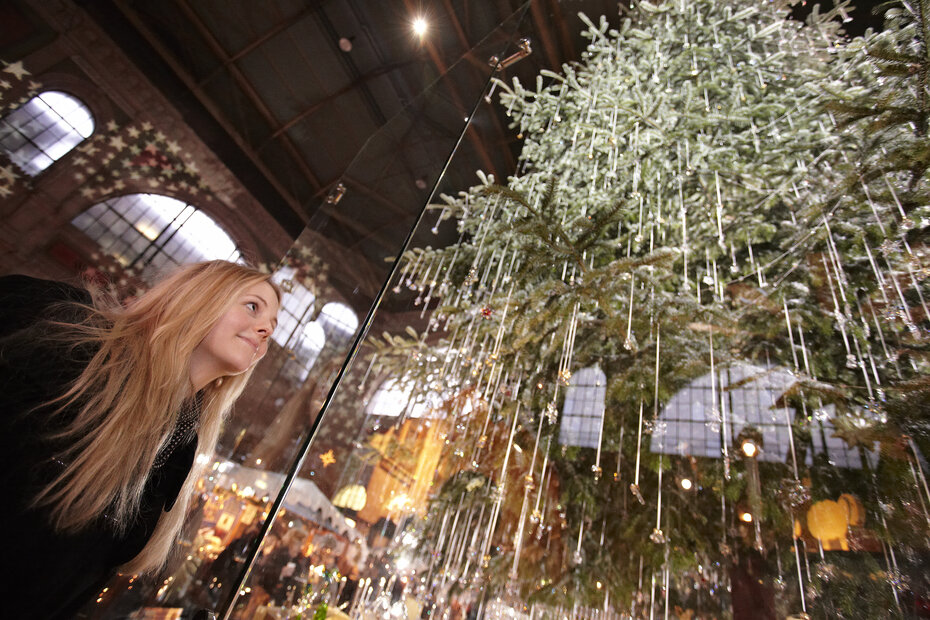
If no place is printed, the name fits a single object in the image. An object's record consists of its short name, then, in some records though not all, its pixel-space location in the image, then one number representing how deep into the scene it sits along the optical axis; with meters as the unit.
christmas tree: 1.84
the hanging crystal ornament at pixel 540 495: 2.40
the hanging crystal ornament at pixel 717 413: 2.09
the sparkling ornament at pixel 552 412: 2.18
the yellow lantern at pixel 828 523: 1.83
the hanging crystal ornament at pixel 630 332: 1.98
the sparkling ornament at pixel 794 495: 1.93
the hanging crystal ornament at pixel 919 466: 1.60
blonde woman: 0.65
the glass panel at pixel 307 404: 0.69
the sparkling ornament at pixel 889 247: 1.76
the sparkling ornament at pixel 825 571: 1.83
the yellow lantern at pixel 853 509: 1.80
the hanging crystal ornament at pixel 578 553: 2.30
